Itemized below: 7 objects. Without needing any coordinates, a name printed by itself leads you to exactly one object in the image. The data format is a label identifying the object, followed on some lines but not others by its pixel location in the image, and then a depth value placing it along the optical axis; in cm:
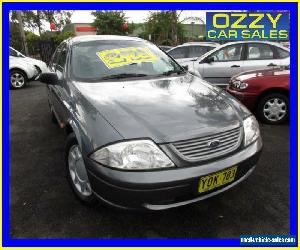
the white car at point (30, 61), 924
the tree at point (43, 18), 2723
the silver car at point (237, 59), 635
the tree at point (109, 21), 3300
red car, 469
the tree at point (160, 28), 2759
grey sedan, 204
